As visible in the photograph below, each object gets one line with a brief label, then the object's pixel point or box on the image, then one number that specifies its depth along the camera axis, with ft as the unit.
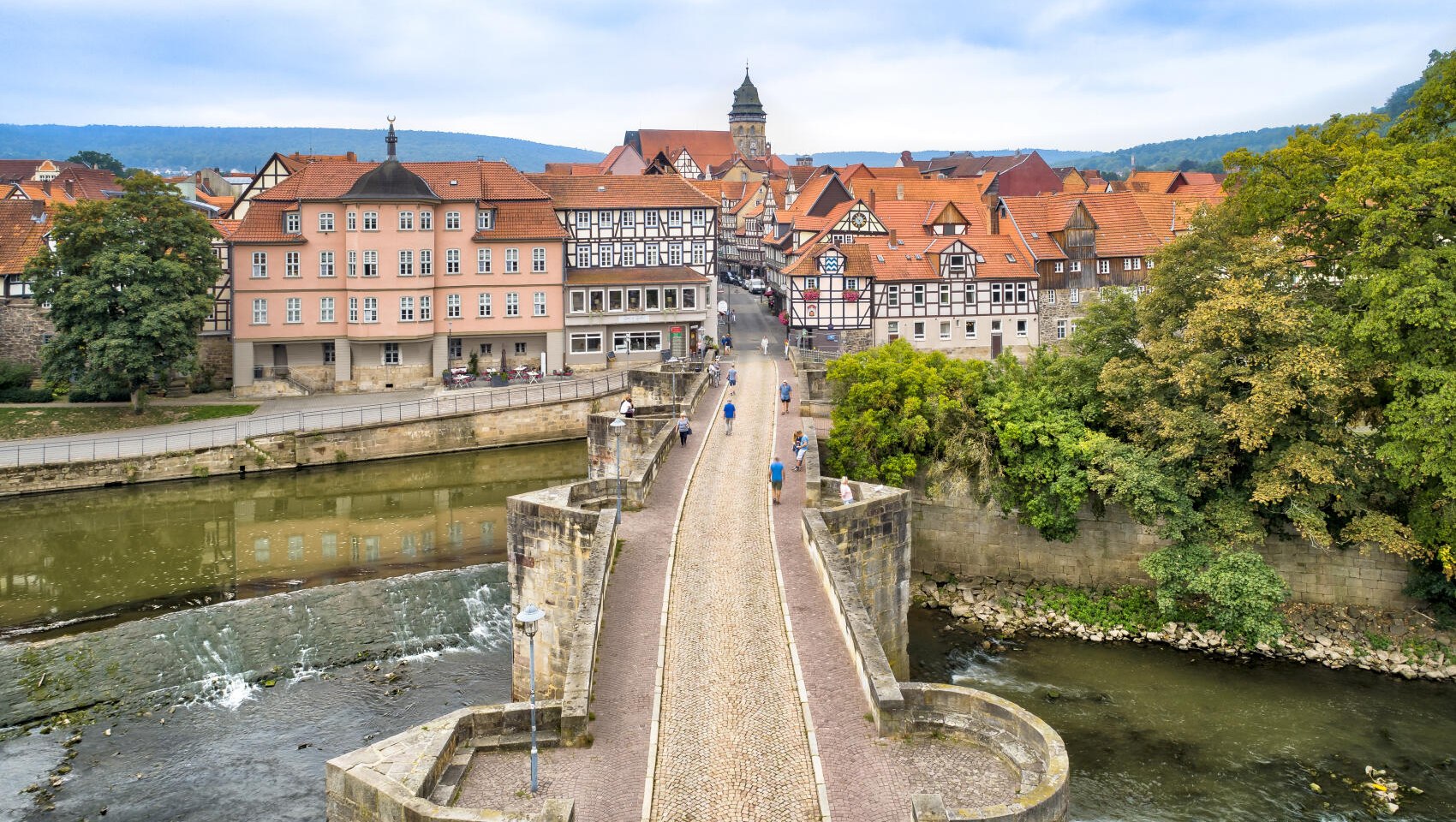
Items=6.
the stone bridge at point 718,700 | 46.50
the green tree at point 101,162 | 471.62
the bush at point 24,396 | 160.35
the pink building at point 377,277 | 177.58
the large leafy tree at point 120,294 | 151.43
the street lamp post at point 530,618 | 47.26
